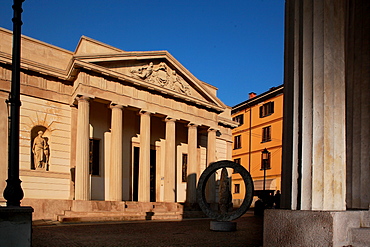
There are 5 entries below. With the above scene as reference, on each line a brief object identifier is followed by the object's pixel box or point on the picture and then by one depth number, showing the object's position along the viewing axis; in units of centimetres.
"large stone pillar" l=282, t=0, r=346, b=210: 437
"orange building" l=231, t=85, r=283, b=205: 4291
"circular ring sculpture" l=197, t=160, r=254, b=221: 1427
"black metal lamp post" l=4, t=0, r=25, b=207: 691
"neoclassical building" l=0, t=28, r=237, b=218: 2128
